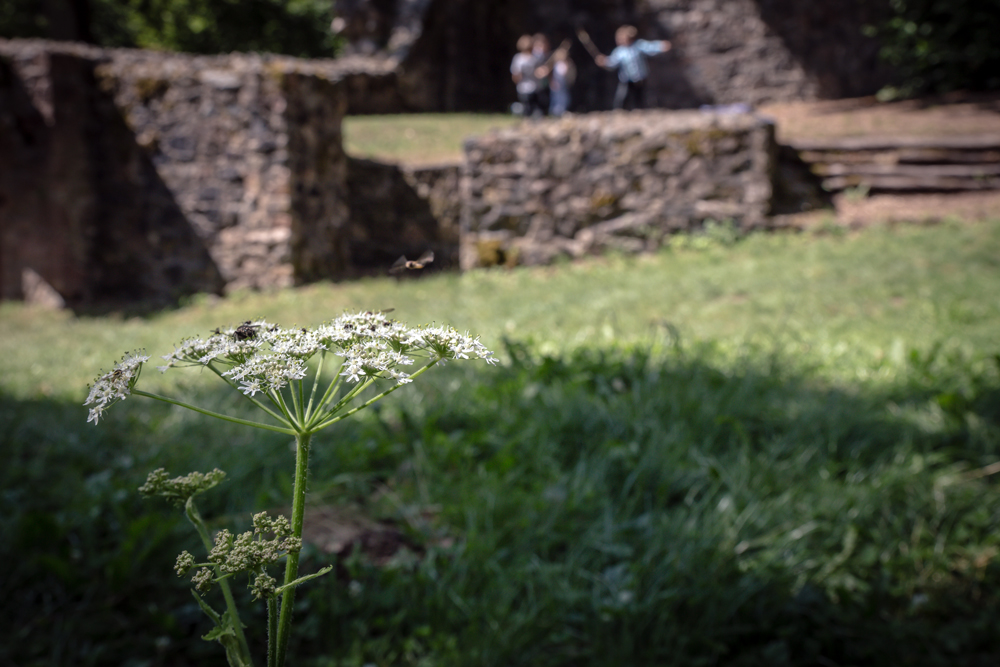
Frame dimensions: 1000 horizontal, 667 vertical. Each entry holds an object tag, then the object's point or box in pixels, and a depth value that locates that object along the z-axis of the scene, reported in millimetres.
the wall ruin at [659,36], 13844
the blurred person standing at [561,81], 12086
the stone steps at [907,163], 8047
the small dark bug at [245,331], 652
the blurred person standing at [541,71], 11700
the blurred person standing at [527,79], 11484
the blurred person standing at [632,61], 11250
